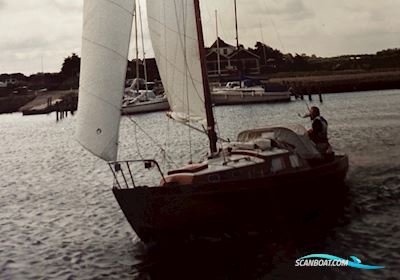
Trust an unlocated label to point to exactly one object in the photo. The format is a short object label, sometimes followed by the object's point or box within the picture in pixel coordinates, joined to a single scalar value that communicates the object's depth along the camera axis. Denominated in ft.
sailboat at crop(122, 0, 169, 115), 274.36
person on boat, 78.07
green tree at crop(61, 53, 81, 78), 556.92
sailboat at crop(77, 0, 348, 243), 51.62
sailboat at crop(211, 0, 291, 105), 289.94
